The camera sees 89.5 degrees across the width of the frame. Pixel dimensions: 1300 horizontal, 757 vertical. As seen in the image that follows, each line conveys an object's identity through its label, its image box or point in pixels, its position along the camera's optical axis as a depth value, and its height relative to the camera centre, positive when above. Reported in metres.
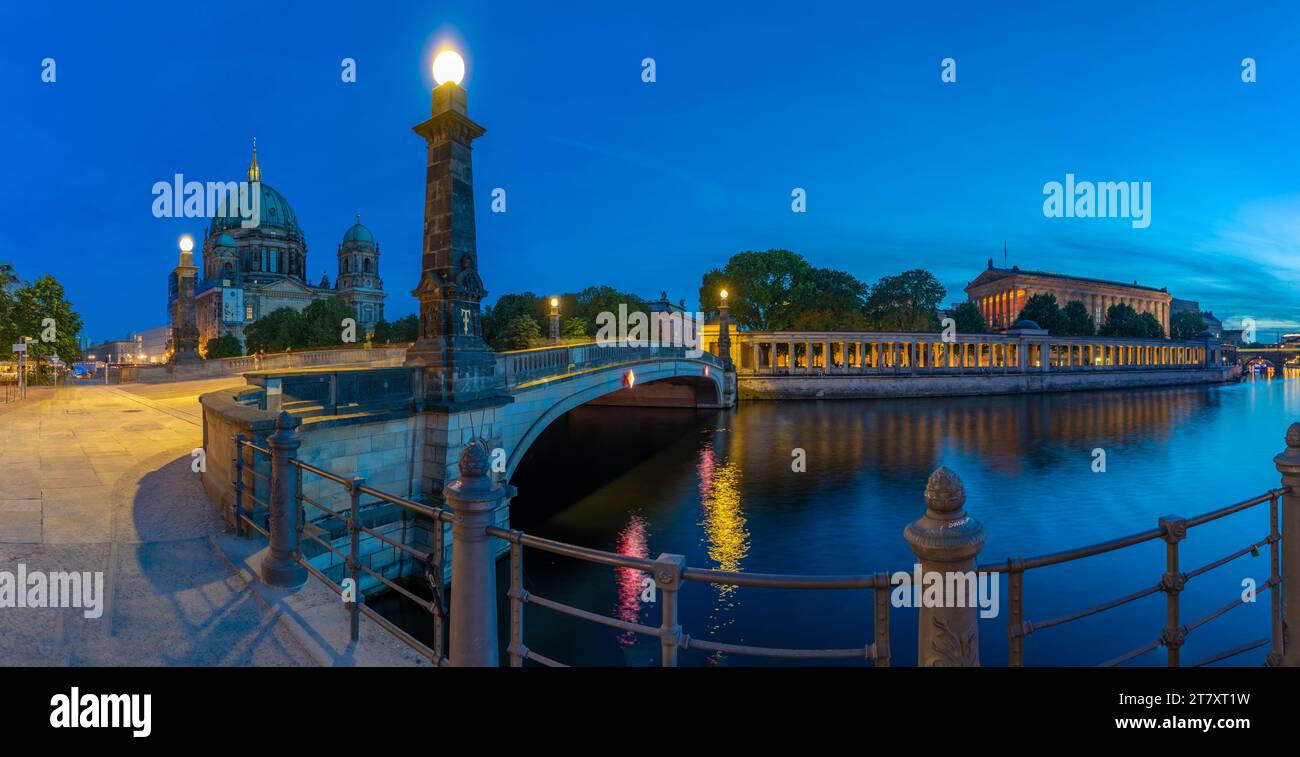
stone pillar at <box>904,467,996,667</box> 3.04 -0.88
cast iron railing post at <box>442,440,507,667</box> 3.93 -1.20
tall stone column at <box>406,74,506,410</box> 13.72 +2.26
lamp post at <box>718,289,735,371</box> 58.83 +3.12
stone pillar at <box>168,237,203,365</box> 32.12 +2.53
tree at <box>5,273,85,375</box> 35.72 +2.94
